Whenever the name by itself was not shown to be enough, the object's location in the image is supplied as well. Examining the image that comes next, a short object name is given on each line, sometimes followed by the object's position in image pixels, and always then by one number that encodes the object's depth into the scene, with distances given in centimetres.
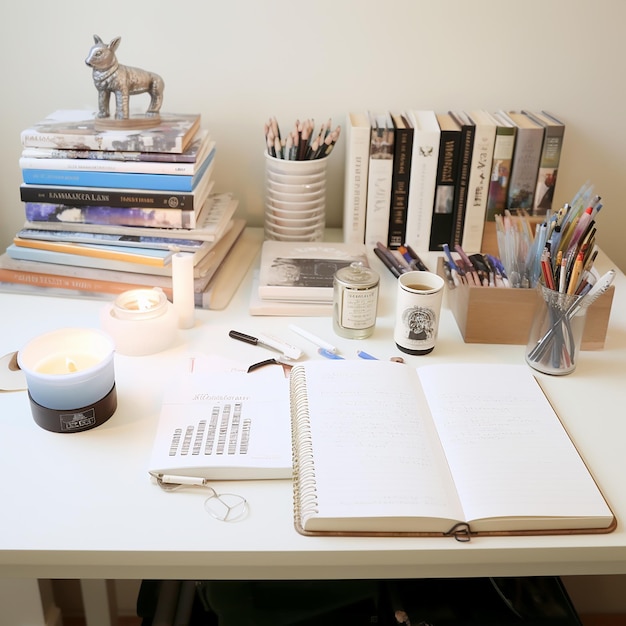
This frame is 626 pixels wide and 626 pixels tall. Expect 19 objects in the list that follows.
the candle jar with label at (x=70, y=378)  79
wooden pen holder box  99
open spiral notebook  69
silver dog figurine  109
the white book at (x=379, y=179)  119
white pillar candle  102
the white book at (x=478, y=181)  120
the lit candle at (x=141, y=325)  95
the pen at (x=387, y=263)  119
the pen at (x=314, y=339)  98
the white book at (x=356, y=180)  120
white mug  96
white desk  66
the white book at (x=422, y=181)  119
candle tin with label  99
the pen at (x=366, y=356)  96
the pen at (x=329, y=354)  96
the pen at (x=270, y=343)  96
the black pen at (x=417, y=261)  117
